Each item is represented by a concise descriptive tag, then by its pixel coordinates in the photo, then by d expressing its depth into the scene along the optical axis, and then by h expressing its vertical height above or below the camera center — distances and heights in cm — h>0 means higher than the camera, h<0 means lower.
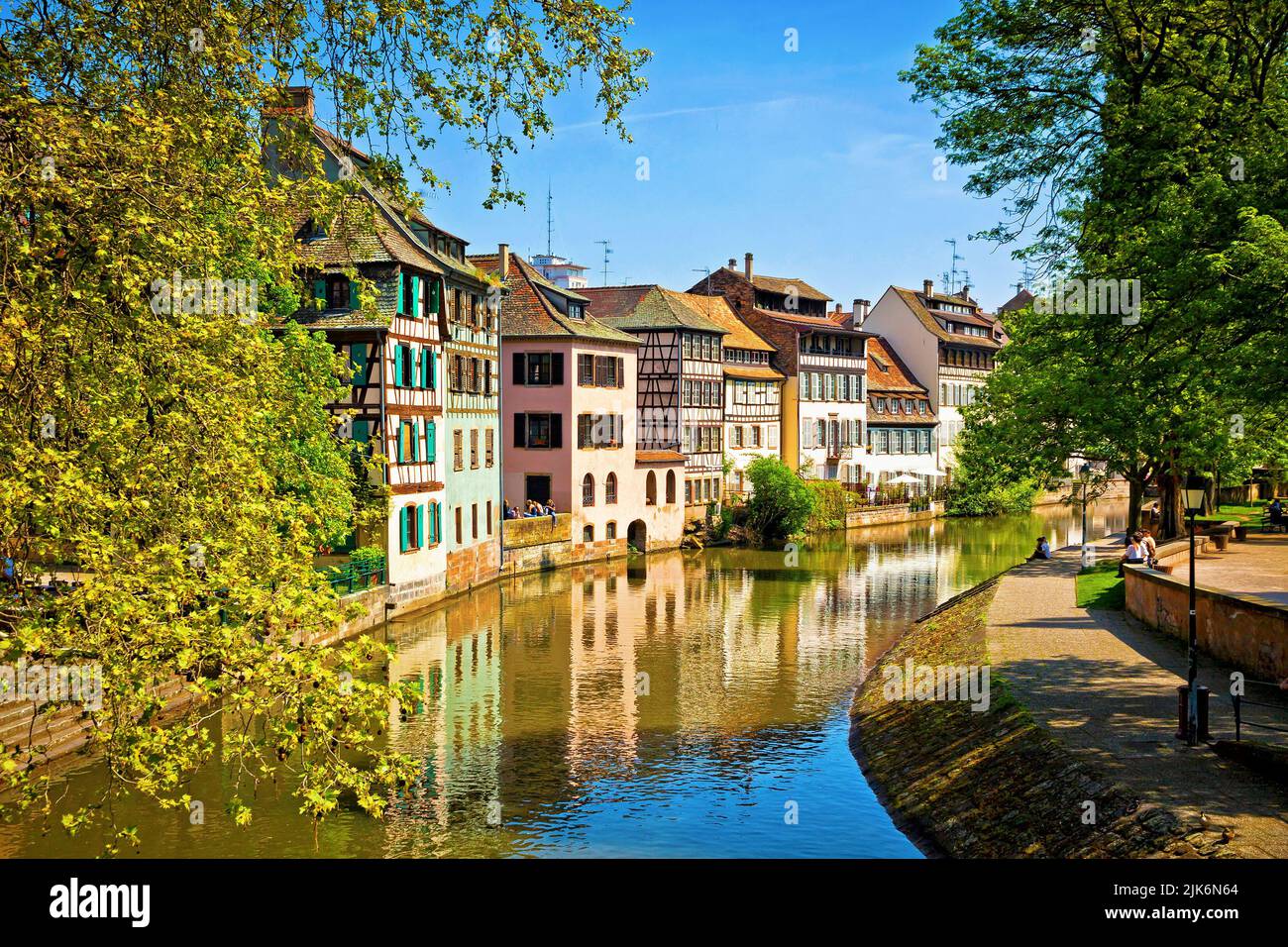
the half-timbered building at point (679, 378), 6128 +448
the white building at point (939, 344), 8900 +912
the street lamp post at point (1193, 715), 1582 -337
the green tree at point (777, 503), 6131 -205
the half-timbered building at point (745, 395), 6712 +401
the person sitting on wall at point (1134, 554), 3030 -235
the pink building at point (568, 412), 5128 +229
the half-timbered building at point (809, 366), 7312 +620
